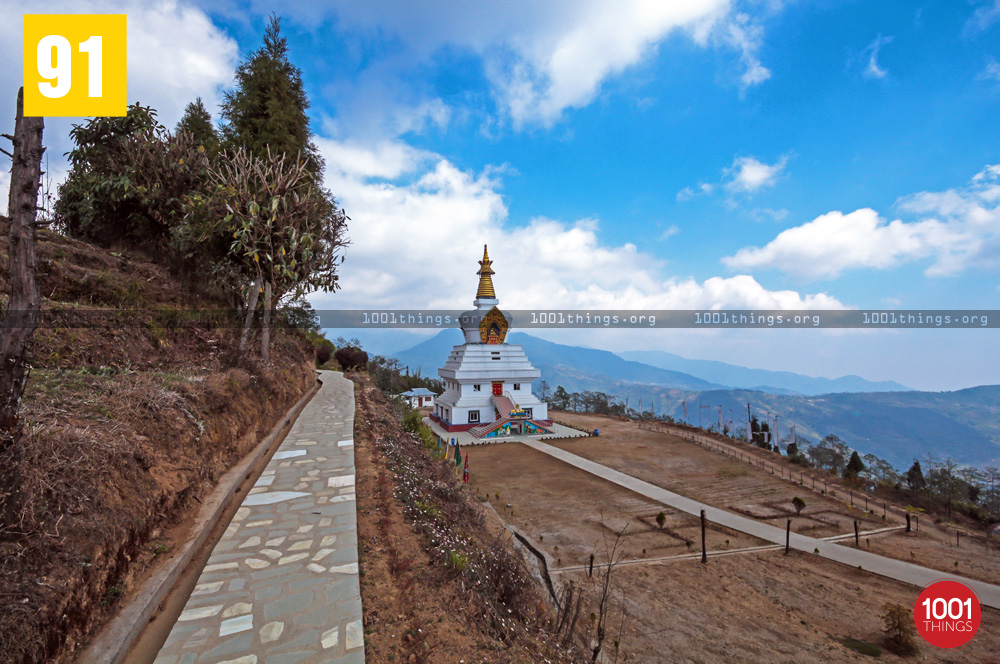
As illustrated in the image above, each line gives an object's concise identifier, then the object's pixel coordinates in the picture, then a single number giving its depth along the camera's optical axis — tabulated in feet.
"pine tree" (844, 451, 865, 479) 77.55
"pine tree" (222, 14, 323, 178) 48.11
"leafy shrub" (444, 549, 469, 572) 15.26
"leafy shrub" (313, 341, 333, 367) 97.08
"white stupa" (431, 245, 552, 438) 96.32
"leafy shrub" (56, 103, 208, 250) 39.45
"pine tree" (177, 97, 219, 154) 60.25
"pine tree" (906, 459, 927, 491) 72.53
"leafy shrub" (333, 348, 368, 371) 88.12
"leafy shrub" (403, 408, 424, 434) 46.75
